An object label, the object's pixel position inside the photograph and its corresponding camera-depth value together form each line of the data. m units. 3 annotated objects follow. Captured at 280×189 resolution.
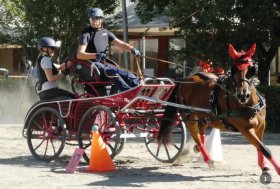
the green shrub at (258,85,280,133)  16.22
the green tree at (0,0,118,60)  22.47
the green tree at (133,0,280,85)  16.33
